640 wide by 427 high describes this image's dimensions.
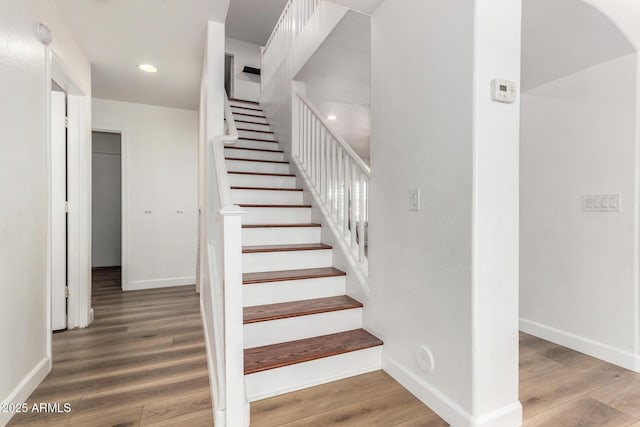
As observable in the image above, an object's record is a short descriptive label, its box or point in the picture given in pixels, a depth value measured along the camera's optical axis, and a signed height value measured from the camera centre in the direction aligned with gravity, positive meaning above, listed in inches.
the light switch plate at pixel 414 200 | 66.5 +2.6
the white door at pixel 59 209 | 109.0 +0.9
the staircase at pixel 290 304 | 70.5 -24.6
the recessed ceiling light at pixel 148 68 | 125.1 +57.2
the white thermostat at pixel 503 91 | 55.6 +21.4
